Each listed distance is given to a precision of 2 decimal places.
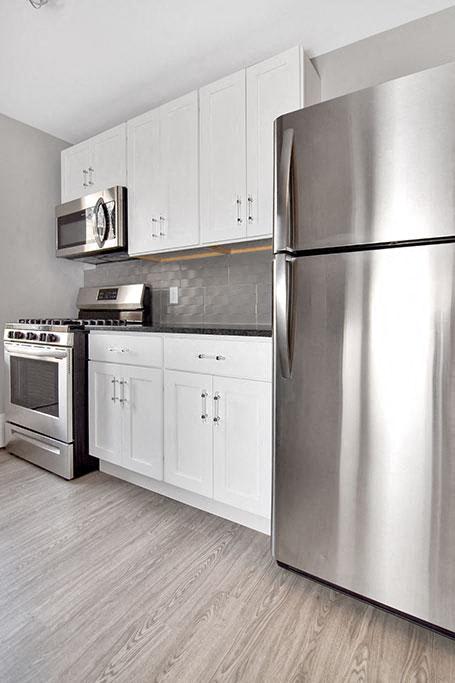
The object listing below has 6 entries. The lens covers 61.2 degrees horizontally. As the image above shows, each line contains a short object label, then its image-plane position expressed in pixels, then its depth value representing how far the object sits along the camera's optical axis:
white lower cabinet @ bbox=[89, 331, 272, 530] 1.69
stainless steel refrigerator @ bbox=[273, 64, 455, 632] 1.11
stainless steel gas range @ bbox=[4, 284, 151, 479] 2.32
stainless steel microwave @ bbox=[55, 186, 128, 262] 2.57
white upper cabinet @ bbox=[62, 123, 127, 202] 2.59
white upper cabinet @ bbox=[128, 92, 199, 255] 2.24
